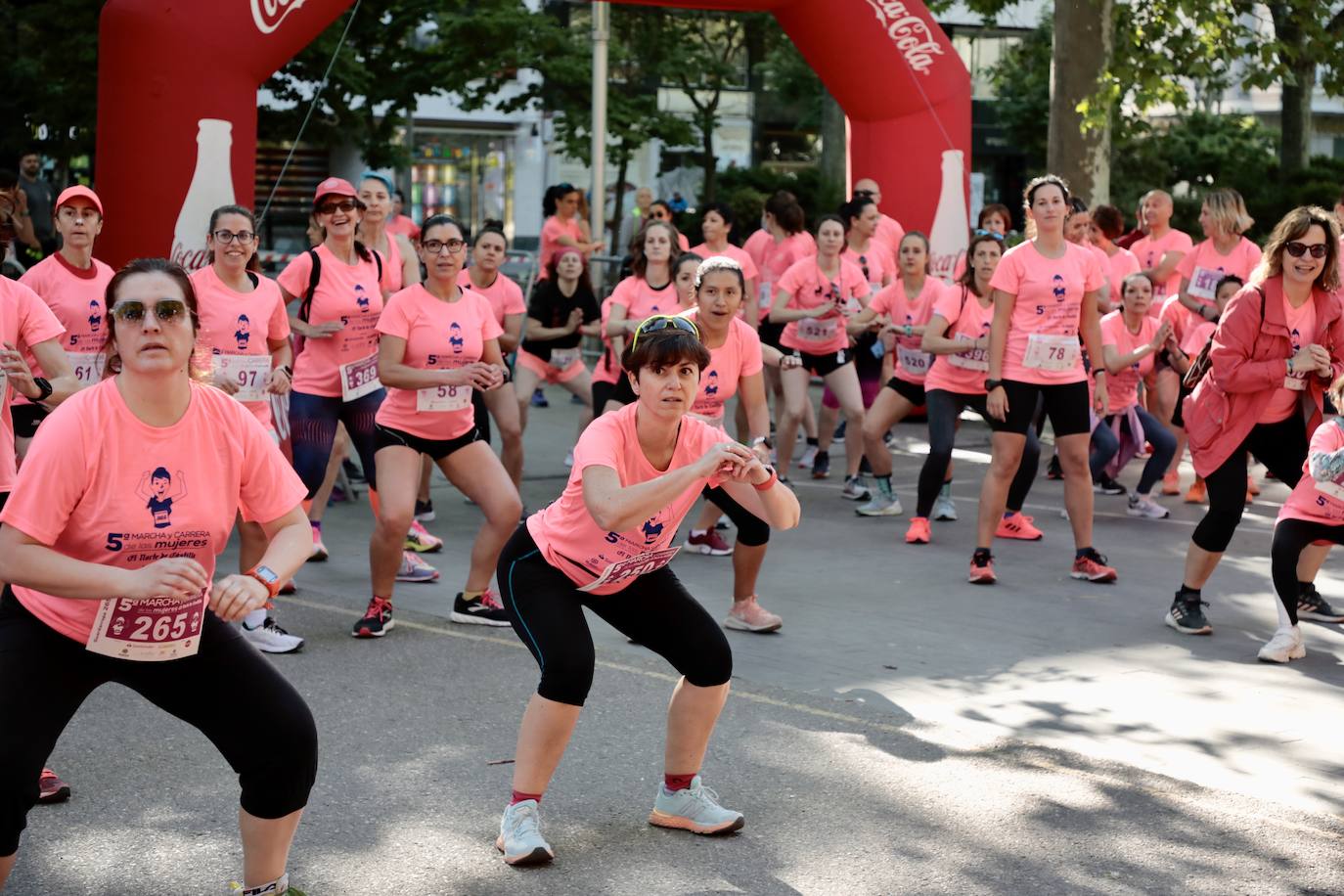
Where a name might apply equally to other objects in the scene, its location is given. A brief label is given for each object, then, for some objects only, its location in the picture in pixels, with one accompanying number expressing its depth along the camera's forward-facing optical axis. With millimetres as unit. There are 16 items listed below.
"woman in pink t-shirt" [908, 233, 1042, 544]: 9500
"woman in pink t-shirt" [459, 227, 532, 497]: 9484
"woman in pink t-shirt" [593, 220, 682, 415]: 9836
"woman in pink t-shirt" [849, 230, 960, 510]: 10289
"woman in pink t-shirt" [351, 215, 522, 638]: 7199
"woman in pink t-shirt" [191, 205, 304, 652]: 7359
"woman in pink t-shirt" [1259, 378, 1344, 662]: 6312
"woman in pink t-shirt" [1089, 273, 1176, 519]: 10625
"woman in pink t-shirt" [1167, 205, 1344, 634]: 7008
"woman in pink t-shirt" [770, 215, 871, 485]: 10961
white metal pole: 16250
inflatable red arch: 10586
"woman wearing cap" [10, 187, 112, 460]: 7207
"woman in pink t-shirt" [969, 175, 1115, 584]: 8289
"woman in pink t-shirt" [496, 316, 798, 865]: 4410
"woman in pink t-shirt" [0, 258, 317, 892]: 3475
